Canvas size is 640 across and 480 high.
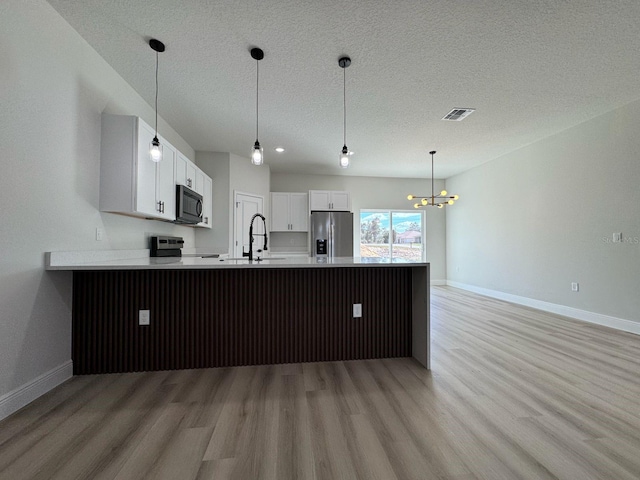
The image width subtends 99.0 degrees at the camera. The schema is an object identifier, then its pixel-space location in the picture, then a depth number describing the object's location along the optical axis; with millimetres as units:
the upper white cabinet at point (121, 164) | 2373
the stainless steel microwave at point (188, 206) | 3275
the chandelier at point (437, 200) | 6547
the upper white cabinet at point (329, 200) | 5801
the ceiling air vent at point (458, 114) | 3350
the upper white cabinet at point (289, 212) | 5812
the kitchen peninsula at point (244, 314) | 2176
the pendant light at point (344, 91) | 2424
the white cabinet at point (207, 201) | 4344
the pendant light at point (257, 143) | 2323
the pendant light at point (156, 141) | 2225
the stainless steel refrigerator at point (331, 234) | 5520
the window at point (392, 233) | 6797
